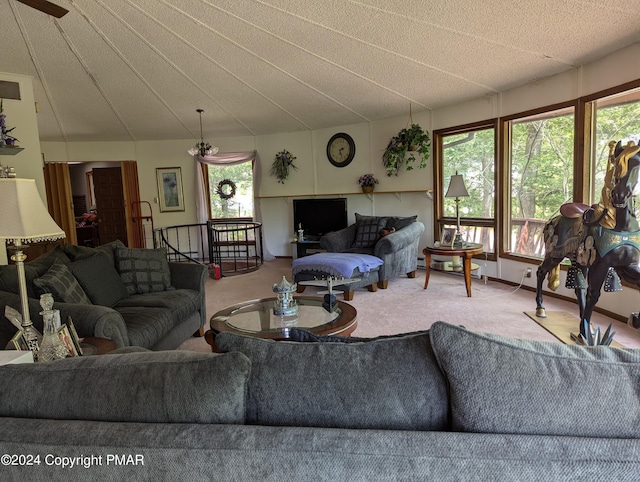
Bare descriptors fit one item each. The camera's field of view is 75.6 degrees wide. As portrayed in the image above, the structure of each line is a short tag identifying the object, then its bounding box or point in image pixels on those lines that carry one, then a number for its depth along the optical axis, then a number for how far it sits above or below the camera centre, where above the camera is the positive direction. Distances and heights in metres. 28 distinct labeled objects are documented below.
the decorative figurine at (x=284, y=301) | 2.76 -0.64
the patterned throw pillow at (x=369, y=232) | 5.64 -0.41
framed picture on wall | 8.18 +0.45
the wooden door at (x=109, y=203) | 8.59 +0.23
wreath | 8.18 +0.40
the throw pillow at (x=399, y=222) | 5.59 -0.28
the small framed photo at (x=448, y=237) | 4.96 -0.46
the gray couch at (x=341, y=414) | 0.73 -0.42
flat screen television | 7.07 -0.18
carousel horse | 2.62 -0.31
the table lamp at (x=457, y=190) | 4.73 +0.09
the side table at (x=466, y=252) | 4.62 -0.61
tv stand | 6.69 -0.68
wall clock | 7.03 +0.94
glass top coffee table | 2.42 -0.72
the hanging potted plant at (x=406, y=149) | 5.93 +0.76
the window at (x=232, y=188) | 8.15 +0.38
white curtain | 7.87 +0.62
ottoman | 4.58 -0.74
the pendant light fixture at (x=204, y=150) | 6.67 +0.97
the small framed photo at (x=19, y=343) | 1.61 -0.50
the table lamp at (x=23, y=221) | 1.64 -0.01
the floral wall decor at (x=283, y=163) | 7.58 +0.79
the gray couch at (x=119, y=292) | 2.22 -0.54
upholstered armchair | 5.01 -0.52
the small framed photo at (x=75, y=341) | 1.71 -0.53
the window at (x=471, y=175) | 5.41 +0.32
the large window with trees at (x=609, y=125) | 3.64 +0.61
